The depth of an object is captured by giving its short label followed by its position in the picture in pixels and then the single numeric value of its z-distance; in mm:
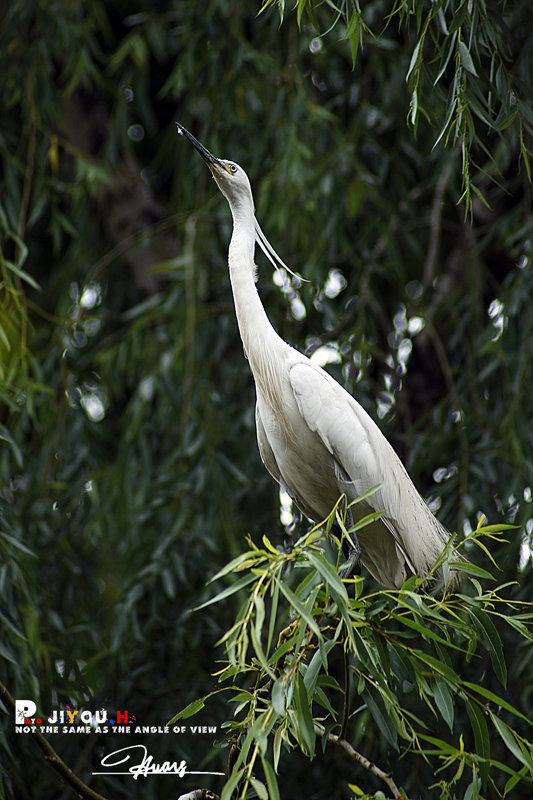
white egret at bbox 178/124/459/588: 12863
